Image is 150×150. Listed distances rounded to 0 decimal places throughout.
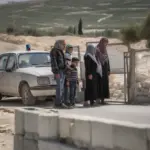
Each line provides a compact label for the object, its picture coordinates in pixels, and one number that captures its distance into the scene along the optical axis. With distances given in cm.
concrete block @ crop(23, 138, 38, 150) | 1231
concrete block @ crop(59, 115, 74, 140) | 1143
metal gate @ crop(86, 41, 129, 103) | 2314
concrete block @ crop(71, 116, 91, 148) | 1077
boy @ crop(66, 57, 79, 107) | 2101
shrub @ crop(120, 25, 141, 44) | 8723
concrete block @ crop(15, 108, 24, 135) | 1288
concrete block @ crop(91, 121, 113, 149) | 1010
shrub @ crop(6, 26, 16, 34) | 12738
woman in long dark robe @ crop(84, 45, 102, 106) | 2074
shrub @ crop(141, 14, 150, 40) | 8414
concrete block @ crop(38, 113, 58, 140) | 1181
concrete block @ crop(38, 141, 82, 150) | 1124
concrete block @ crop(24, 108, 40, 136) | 1226
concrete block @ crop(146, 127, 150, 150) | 917
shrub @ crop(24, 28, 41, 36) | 11909
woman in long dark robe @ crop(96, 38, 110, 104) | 2155
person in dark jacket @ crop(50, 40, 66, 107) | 1999
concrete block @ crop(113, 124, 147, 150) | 930
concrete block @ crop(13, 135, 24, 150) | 1286
